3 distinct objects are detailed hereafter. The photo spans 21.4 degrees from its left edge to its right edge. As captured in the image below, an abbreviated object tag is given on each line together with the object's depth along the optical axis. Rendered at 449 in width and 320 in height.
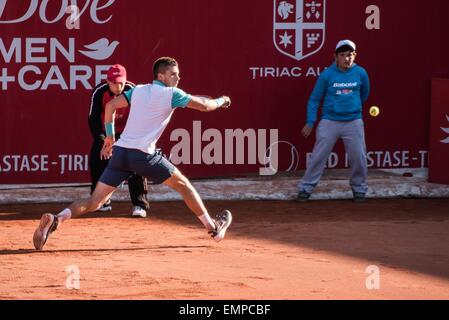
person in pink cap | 12.84
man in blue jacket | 14.21
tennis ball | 14.97
